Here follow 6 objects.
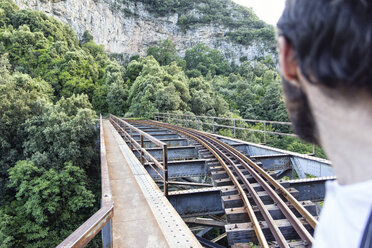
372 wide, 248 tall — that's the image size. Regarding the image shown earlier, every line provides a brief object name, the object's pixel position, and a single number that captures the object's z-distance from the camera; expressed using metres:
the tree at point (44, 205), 14.61
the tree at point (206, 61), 79.62
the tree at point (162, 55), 69.63
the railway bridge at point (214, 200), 3.03
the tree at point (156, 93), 28.02
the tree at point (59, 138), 17.38
